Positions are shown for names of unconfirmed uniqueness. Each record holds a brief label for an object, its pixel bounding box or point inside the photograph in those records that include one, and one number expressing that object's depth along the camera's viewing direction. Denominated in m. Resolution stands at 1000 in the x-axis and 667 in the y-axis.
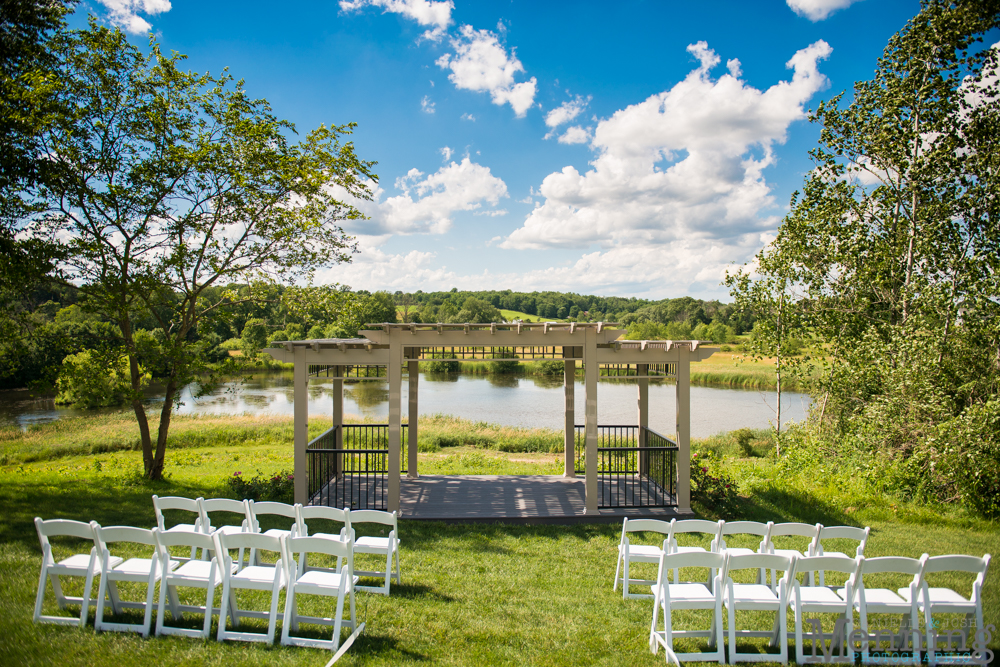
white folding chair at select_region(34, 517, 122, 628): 4.00
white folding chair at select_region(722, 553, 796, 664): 3.82
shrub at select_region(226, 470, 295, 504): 8.66
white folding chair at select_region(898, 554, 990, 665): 3.80
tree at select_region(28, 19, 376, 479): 9.81
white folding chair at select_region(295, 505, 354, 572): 4.80
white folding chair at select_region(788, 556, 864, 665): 3.83
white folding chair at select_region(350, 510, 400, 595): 4.86
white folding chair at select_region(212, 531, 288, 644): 3.91
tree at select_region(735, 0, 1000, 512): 8.98
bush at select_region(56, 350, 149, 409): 9.58
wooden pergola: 7.98
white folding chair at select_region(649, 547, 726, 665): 3.85
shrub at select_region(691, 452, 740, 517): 8.41
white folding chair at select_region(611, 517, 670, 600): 4.86
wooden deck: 8.01
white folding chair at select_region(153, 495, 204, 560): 4.80
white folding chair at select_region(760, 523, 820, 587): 4.62
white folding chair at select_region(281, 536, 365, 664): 3.89
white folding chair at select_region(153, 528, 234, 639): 3.90
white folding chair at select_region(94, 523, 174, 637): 3.92
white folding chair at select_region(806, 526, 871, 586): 4.65
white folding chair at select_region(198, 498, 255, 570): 4.78
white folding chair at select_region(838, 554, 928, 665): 3.78
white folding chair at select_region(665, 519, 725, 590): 4.65
